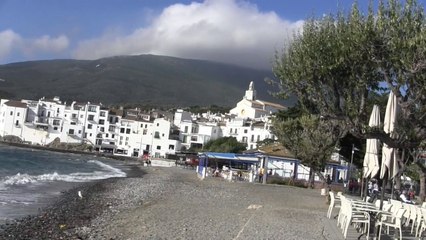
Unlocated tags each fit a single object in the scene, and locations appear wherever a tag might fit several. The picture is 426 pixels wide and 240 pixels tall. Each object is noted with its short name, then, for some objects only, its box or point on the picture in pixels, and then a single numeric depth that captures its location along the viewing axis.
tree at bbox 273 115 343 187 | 33.31
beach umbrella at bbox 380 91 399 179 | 14.70
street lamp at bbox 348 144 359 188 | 54.03
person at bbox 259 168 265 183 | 50.98
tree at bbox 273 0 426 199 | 13.48
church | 166.25
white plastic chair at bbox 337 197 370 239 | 13.52
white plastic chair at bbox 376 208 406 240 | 13.30
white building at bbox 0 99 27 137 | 146.12
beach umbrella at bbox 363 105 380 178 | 17.02
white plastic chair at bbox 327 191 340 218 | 18.38
